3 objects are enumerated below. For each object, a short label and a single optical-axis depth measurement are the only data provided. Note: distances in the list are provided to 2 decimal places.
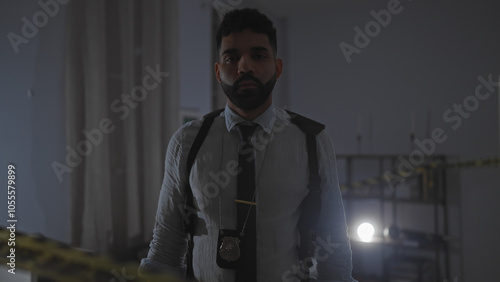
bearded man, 0.93
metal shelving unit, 3.50
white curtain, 2.06
